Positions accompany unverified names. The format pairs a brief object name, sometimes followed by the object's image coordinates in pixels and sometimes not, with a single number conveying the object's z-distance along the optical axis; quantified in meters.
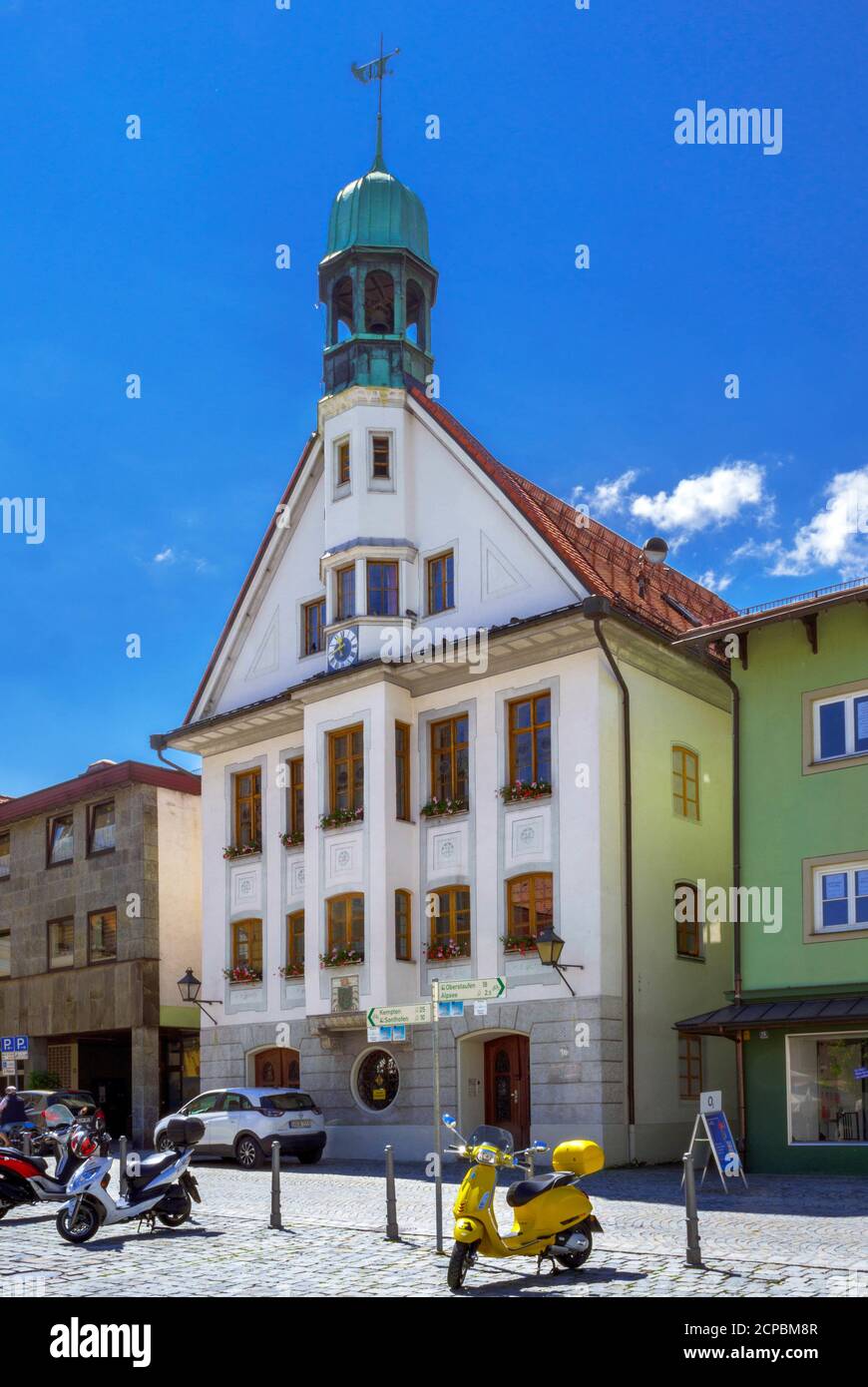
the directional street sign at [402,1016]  16.70
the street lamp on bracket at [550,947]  28.05
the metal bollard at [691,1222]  13.35
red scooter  17.89
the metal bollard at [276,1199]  17.66
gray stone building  39.84
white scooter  16.52
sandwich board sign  21.98
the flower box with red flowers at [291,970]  33.81
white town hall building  29.31
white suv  26.86
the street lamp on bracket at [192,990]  35.38
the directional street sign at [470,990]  16.00
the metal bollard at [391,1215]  16.20
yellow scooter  12.63
